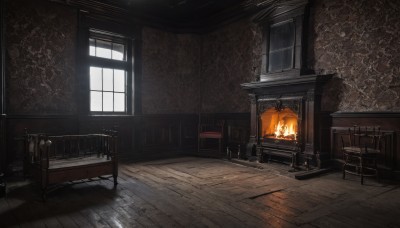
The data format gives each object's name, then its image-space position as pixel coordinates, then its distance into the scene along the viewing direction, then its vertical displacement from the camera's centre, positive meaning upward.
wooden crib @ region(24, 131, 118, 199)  3.23 -0.70
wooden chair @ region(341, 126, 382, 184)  3.94 -0.50
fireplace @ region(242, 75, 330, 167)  4.74 -0.09
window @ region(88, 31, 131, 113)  5.91 +0.93
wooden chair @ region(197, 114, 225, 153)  6.27 -0.41
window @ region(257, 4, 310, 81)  5.04 +1.45
